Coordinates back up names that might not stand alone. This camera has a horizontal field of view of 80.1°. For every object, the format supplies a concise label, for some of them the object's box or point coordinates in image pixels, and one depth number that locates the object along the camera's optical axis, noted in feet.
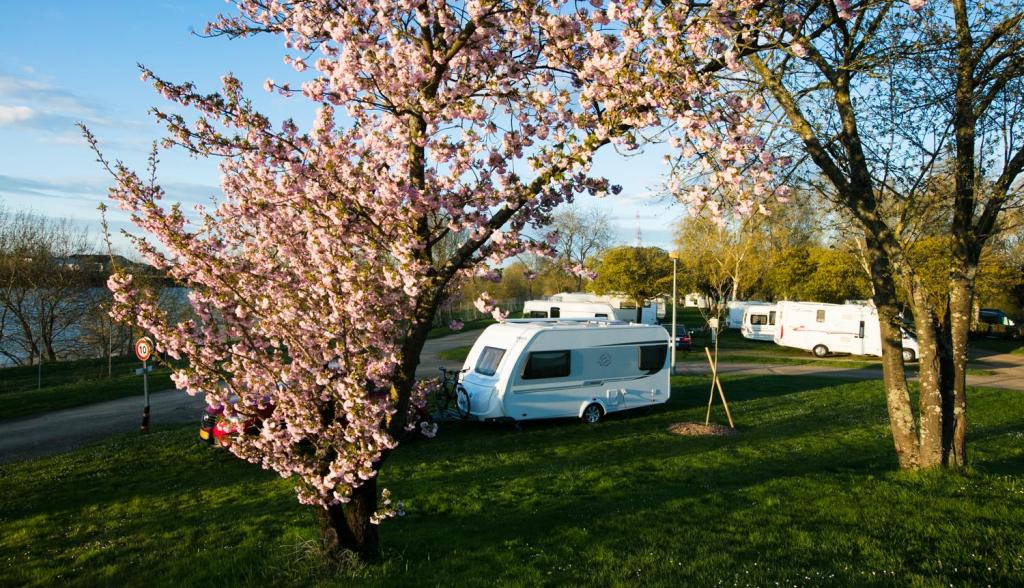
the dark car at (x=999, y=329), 141.59
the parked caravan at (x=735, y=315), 159.27
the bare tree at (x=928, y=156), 25.49
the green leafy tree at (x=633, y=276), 130.82
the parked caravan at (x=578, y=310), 113.39
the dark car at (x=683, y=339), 106.42
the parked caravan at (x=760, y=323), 133.39
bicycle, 47.21
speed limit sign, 41.11
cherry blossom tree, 16.21
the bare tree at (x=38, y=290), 87.15
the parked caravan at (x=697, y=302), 171.42
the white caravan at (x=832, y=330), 103.40
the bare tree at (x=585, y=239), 186.50
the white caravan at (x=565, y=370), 45.73
